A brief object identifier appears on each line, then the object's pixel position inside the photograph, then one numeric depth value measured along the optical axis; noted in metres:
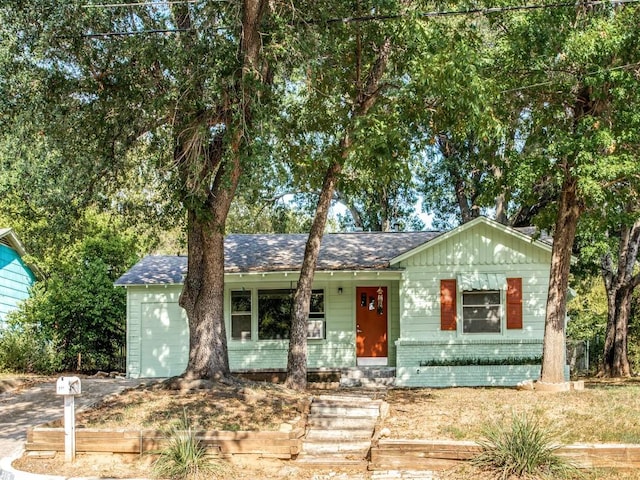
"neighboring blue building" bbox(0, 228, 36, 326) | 21.80
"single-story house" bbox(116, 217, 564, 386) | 18.53
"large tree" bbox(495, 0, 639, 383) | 13.14
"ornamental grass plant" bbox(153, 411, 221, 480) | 8.96
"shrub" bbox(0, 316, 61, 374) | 19.59
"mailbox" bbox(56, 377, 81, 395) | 9.44
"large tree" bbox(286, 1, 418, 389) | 14.02
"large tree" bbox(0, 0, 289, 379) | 12.52
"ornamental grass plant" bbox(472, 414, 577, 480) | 8.59
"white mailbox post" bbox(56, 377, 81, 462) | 9.45
